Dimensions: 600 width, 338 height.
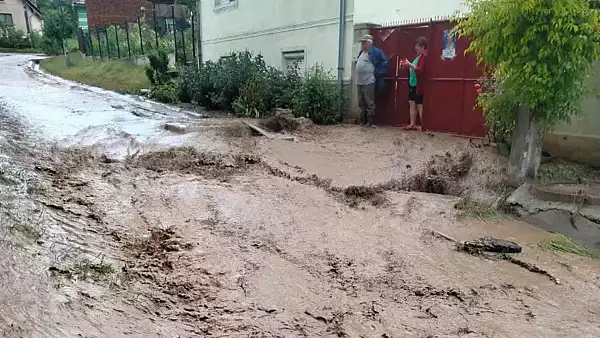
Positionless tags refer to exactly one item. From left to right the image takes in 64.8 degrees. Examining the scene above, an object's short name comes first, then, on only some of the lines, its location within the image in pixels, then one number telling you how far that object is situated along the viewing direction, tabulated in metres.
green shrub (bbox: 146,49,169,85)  16.09
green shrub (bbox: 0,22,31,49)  41.09
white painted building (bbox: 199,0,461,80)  10.14
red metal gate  8.05
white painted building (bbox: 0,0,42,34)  48.34
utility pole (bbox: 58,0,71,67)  38.30
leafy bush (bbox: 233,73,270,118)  10.88
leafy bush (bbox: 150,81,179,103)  14.52
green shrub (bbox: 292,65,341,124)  9.91
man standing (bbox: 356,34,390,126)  9.25
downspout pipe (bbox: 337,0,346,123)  10.16
